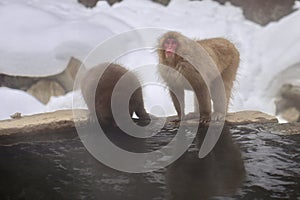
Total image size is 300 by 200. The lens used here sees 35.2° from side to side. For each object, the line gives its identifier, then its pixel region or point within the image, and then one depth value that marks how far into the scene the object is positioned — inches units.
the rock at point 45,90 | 235.1
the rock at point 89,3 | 323.0
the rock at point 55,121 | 141.9
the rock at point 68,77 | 241.3
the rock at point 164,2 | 324.9
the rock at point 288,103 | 233.7
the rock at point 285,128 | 135.3
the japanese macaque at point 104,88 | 143.2
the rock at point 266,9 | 301.5
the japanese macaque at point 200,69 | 137.5
